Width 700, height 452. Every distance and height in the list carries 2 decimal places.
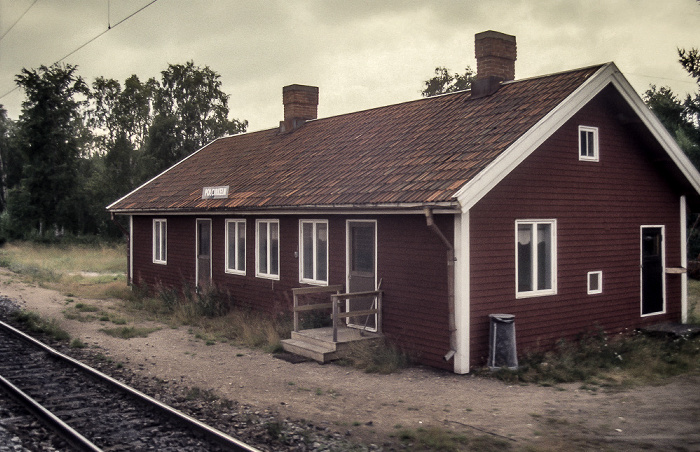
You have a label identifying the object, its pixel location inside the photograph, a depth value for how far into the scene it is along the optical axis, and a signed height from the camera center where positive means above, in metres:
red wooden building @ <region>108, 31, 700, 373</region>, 10.48 +0.18
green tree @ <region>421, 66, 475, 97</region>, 46.47 +10.91
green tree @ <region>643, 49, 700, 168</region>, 23.77 +5.84
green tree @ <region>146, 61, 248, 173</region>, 42.38 +7.83
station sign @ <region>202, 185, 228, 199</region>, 16.38 +0.89
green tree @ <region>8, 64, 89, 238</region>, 43.88 +4.98
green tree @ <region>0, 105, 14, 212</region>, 58.34 +6.81
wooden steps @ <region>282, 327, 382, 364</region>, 11.08 -2.18
